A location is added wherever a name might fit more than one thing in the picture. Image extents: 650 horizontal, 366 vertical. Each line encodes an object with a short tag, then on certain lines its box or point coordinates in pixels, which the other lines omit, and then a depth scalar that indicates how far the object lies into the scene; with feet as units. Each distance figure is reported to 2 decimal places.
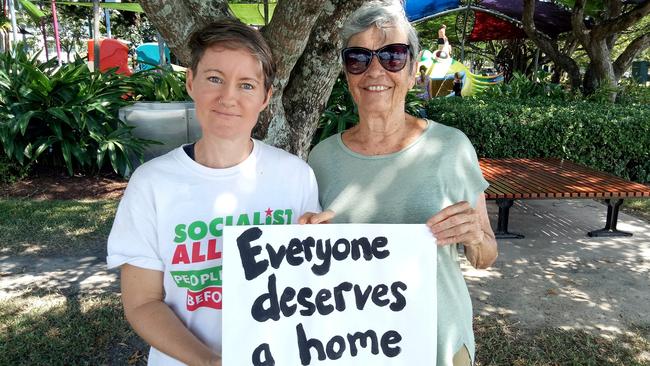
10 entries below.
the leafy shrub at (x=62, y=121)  22.16
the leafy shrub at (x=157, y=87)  24.98
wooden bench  16.20
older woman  5.15
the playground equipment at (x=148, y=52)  72.83
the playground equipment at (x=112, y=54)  45.10
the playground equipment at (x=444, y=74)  49.66
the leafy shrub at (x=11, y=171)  22.47
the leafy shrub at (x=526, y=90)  32.45
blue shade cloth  52.80
